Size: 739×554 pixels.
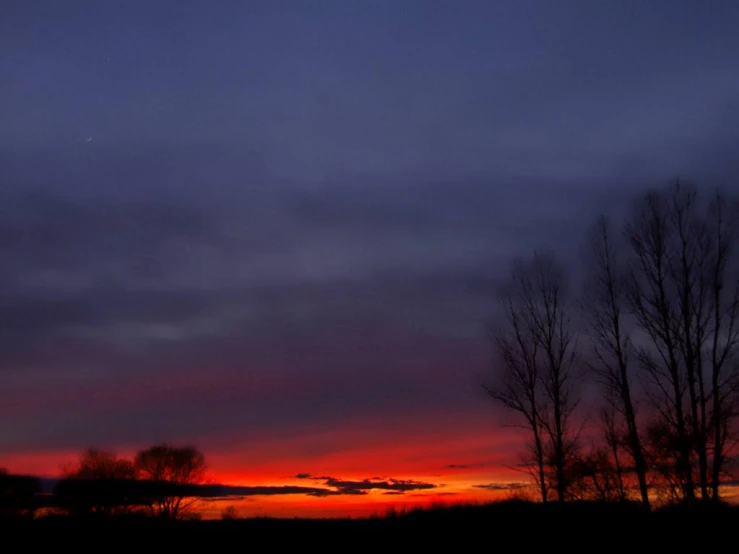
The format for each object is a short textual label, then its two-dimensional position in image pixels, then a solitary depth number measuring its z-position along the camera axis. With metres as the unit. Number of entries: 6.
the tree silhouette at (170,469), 54.34
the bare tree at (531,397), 32.00
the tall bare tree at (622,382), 30.67
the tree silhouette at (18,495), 44.81
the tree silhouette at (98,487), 48.53
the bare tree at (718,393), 26.00
